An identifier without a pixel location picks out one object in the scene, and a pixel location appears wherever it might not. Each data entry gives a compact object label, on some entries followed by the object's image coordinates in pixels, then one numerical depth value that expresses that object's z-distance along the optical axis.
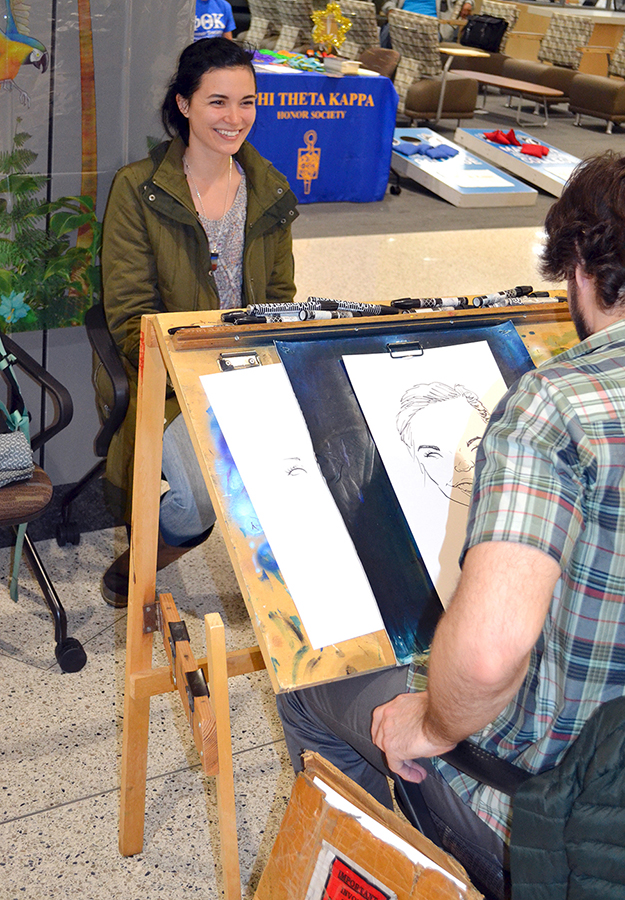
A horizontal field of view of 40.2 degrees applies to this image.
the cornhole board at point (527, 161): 7.04
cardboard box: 0.98
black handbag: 9.78
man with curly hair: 0.85
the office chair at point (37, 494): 1.86
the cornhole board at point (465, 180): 6.45
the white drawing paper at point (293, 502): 1.26
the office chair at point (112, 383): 2.05
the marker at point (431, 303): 1.59
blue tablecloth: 5.36
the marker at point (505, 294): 1.67
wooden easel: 1.21
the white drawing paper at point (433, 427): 1.39
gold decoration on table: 5.86
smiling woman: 2.03
